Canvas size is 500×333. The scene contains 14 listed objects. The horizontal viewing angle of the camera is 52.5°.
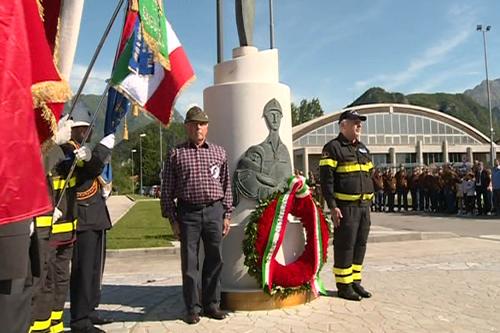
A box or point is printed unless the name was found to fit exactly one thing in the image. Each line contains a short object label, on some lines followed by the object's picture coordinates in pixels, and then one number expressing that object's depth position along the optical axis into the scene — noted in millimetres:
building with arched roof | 67562
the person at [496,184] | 16188
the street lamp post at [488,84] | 45366
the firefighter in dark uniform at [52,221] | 3390
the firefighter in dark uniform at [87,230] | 4305
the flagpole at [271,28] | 15680
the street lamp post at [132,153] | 92156
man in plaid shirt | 4766
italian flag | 4043
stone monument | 5348
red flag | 1738
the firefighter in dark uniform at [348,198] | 5555
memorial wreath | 5094
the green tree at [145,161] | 94038
